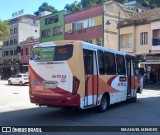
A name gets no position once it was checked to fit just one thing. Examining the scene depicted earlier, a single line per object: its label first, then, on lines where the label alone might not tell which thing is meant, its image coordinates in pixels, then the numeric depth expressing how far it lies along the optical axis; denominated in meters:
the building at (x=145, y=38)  20.69
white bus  6.66
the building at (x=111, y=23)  25.21
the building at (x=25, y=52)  37.58
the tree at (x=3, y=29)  25.27
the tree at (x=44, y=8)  54.22
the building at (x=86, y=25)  25.53
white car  22.21
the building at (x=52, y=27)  30.81
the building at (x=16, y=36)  40.30
